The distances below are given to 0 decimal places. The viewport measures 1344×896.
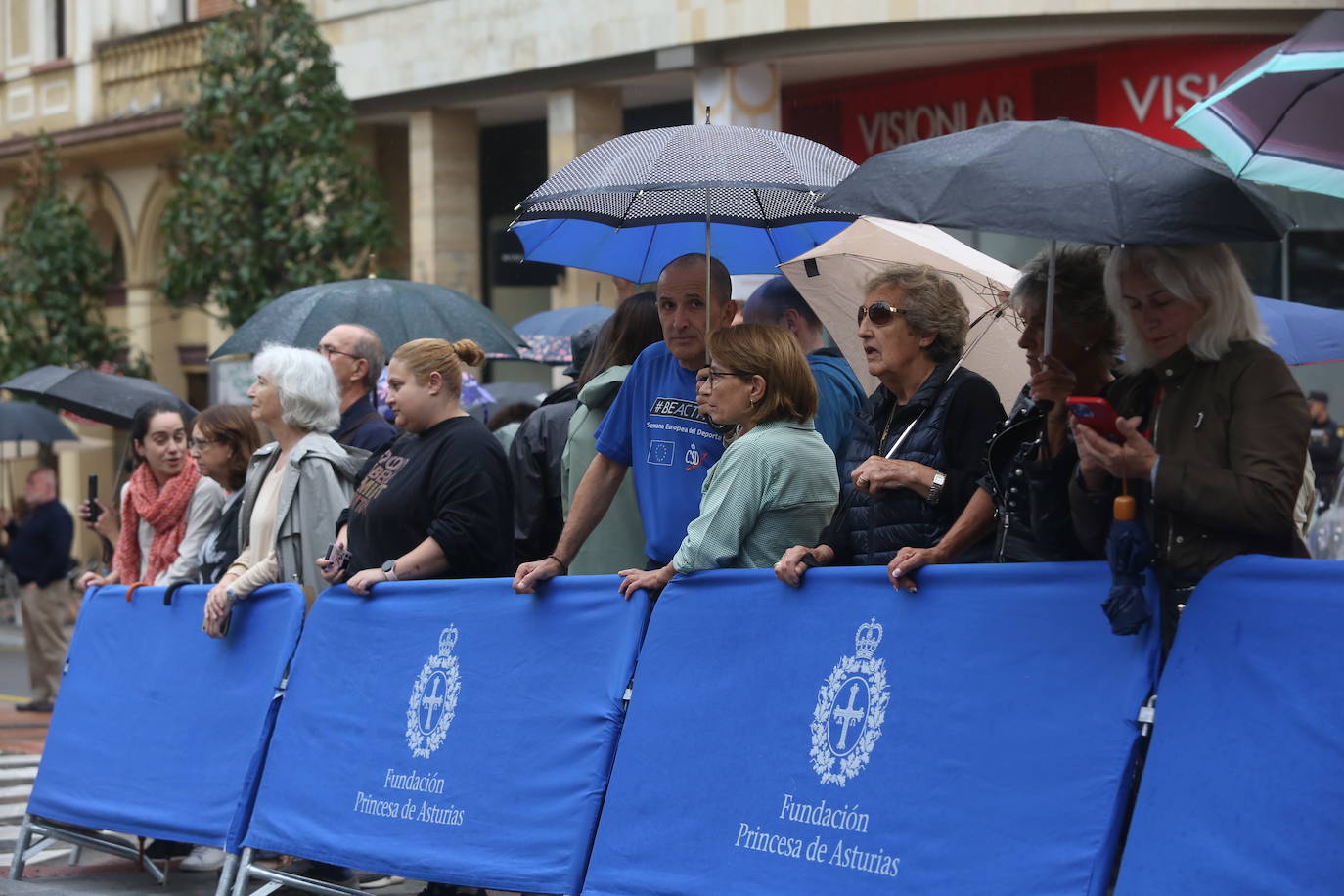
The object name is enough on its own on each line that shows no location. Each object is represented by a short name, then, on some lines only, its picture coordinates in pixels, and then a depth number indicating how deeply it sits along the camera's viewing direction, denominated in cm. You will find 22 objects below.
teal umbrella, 925
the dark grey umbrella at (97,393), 2150
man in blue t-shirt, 1266
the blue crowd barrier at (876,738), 913
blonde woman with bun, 1348
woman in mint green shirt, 1140
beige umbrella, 1469
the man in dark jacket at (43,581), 3075
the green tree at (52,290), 4772
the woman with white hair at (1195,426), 859
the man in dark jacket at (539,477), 1565
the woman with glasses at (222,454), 1659
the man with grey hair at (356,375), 1672
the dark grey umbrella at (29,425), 3512
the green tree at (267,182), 3950
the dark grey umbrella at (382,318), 1941
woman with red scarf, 1730
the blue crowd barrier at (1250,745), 820
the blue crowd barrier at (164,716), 1412
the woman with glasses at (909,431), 1068
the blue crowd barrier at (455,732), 1172
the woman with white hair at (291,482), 1487
